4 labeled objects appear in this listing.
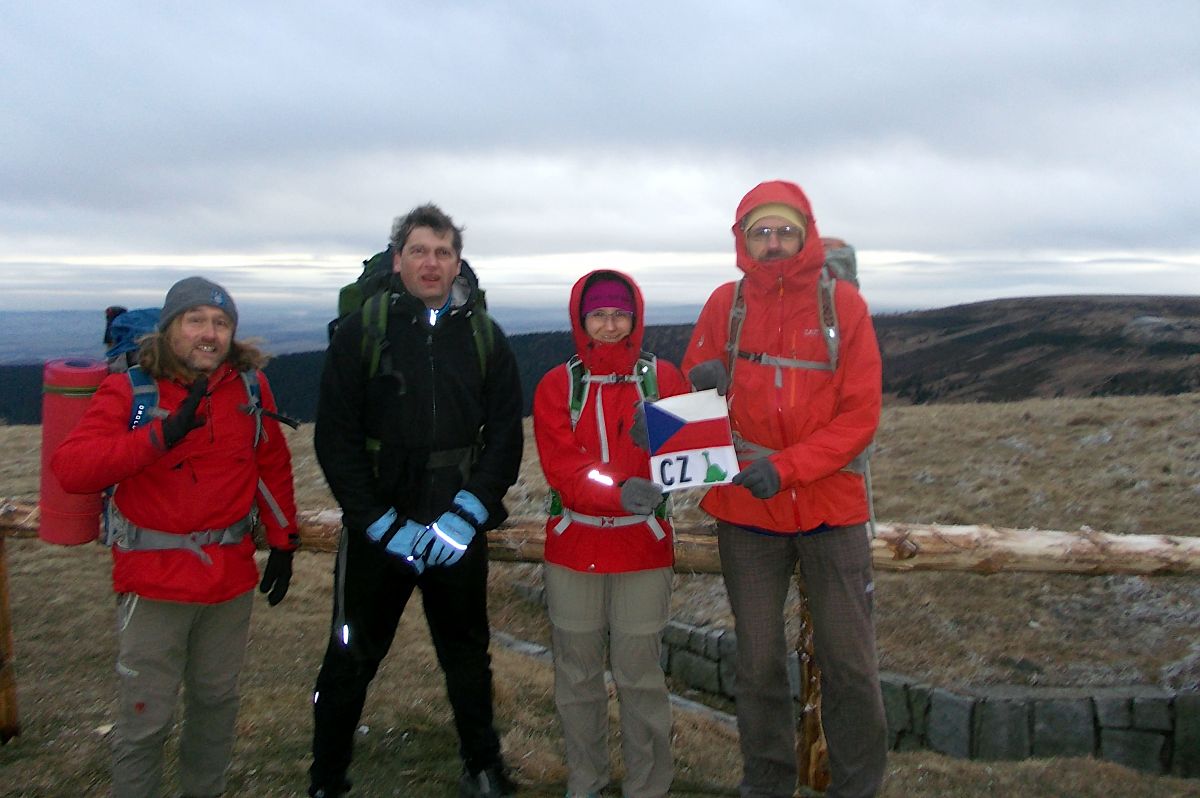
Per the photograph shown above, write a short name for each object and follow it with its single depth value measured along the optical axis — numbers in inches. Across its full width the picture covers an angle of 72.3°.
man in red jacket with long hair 153.5
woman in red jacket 166.2
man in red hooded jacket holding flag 158.6
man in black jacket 161.8
